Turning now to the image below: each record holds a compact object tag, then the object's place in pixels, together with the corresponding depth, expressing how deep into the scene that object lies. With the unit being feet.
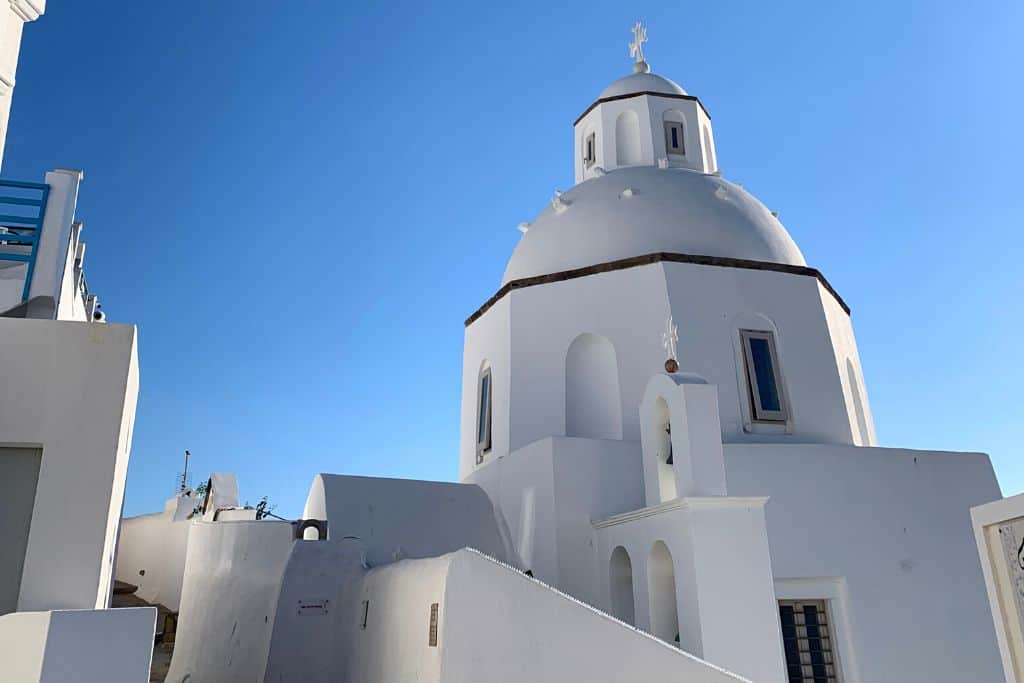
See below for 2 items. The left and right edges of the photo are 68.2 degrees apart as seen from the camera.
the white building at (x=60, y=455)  14.08
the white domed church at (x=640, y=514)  20.22
